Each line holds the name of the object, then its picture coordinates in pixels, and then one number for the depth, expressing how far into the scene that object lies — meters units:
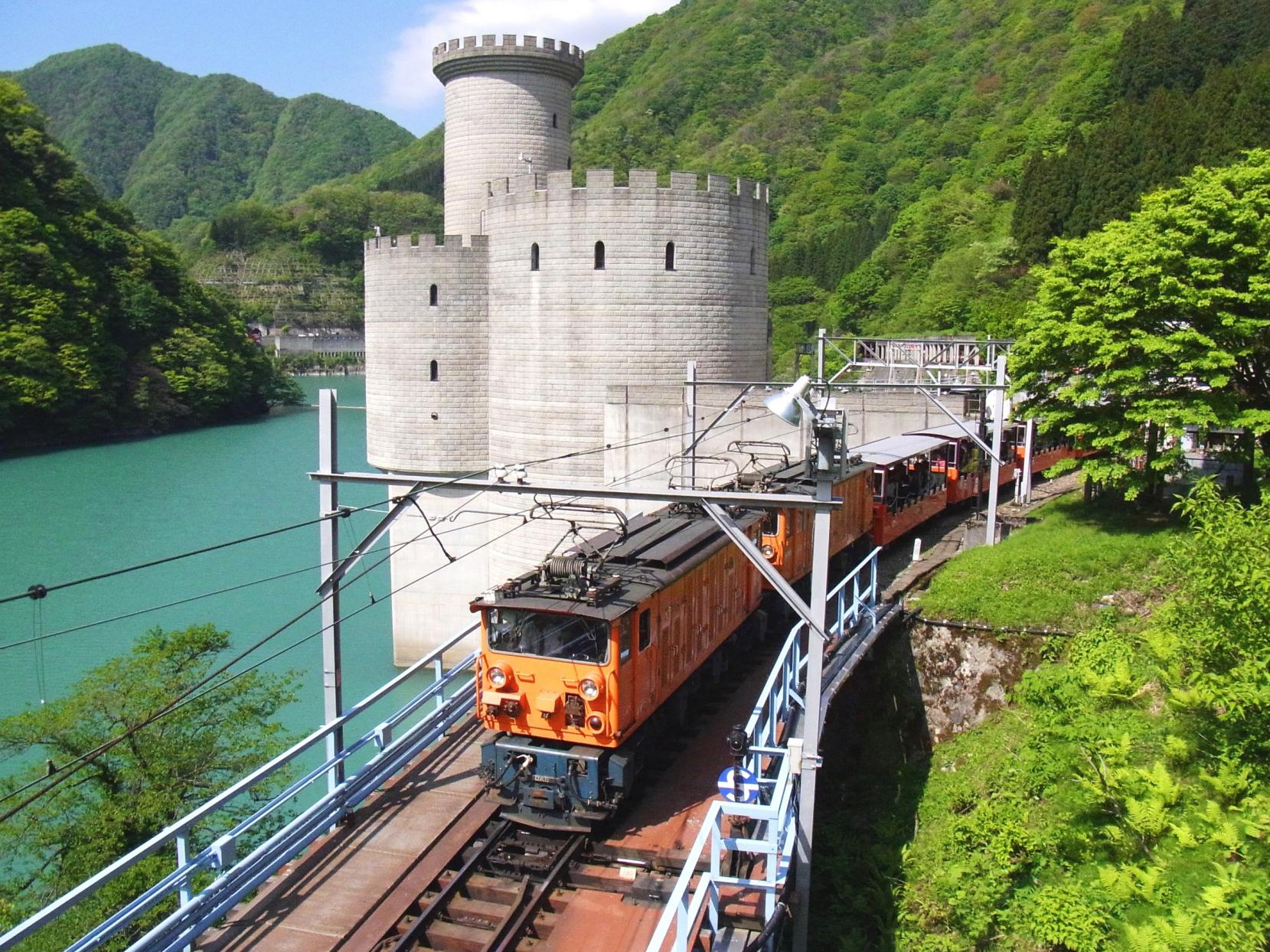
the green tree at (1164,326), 15.48
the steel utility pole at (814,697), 9.64
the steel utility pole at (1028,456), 21.31
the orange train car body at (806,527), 15.03
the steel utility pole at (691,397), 17.01
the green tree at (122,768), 14.21
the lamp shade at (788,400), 9.08
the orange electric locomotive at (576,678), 9.83
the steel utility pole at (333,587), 10.29
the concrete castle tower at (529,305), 22.91
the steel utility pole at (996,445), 18.02
